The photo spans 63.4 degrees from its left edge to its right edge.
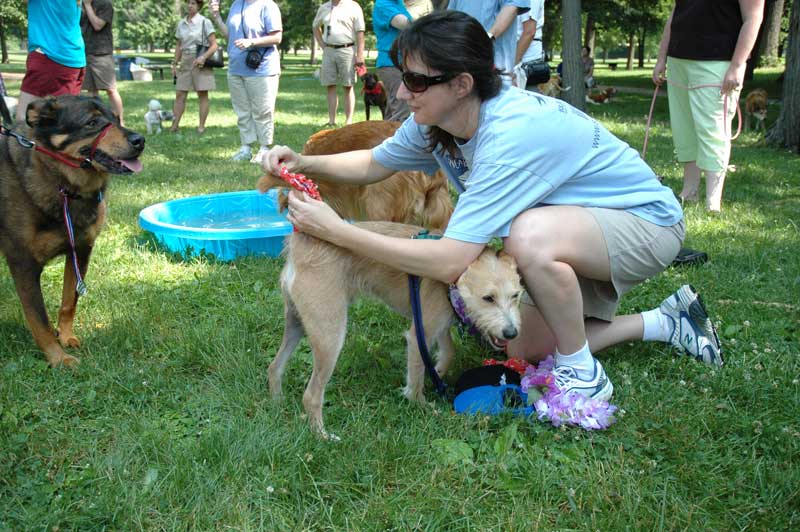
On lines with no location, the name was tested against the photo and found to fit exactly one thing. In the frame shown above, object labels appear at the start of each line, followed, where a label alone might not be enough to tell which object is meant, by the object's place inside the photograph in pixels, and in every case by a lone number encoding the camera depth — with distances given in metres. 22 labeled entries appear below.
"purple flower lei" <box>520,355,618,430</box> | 2.95
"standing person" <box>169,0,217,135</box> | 12.18
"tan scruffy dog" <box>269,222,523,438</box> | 2.88
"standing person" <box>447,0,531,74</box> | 5.83
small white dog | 12.91
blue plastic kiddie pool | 5.28
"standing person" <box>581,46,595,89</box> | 24.28
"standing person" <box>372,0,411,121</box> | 7.70
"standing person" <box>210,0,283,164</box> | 9.39
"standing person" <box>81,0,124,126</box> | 10.22
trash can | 36.87
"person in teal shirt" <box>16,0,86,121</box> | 6.10
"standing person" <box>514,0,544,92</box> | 6.67
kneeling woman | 2.80
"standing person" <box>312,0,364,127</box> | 12.43
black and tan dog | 3.65
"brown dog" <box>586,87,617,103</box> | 20.80
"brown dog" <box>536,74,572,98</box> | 12.99
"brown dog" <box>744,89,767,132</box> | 13.56
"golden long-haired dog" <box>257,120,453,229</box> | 4.47
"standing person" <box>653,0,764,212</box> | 5.70
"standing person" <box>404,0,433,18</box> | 9.66
